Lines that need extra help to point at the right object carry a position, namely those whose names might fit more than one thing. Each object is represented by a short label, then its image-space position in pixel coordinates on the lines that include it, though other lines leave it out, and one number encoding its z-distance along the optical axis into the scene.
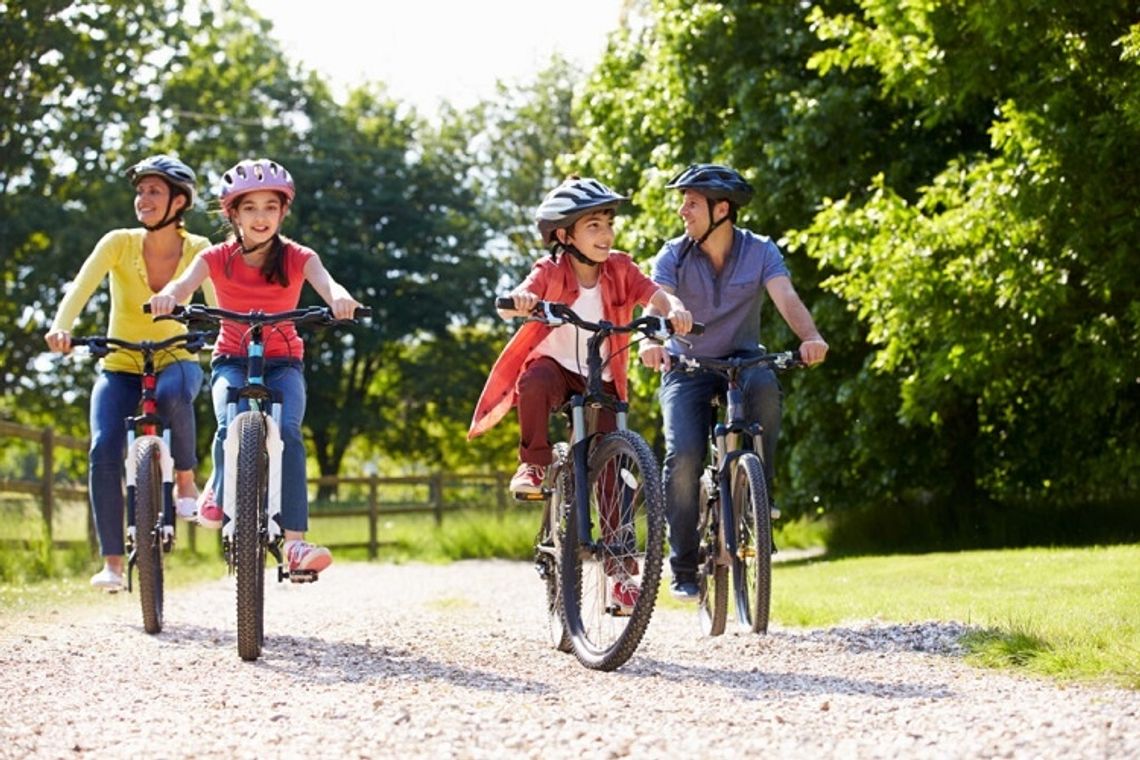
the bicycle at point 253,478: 11.78
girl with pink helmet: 12.52
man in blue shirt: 13.42
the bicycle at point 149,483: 13.81
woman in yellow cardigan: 14.64
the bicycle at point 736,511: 12.72
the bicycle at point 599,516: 11.12
